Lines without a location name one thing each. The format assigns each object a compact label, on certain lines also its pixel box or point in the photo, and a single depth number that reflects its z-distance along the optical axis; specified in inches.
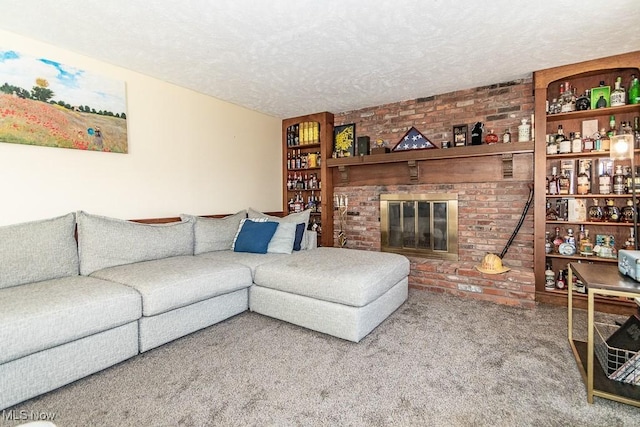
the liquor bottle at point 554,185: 121.2
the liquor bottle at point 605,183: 113.6
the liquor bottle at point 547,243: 121.8
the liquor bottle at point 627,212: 110.6
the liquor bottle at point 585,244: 117.3
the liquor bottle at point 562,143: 118.0
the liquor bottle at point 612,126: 113.3
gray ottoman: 88.0
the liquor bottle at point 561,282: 120.3
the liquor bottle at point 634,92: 106.4
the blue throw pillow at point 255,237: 127.3
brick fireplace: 127.4
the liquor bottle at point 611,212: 112.7
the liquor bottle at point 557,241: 122.9
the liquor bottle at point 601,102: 112.0
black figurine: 135.3
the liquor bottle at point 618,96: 108.7
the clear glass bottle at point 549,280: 121.4
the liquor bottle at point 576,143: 116.8
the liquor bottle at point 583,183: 117.2
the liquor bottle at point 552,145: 119.6
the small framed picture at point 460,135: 139.5
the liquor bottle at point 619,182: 110.8
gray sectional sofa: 64.7
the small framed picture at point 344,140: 173.2
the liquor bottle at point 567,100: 116.6
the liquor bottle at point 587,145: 114.8
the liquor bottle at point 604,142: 111.8
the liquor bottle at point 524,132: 124.6
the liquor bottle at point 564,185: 120.2
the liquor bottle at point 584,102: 115.3
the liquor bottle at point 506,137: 129.4
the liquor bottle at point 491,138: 130.8
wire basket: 63.4
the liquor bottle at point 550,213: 123.5
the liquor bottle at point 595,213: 116.9
